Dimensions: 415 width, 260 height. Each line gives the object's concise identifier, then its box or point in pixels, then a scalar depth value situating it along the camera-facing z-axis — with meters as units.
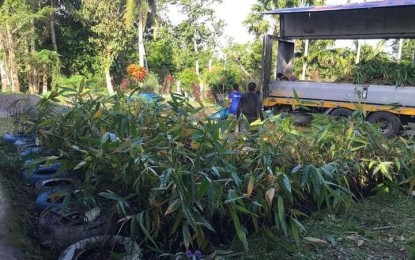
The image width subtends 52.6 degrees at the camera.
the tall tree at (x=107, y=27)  25.36
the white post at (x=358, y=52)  19.19
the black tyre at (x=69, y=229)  3.26
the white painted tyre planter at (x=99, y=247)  2.86
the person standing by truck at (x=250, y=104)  8.20
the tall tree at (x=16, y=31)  19.64
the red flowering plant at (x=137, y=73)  23.30
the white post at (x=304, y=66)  16.27
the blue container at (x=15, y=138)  6.11
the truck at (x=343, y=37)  9.91
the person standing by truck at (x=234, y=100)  8.62
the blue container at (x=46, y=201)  3.56
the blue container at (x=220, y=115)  3.94
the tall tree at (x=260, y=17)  27.05
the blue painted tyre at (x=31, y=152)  4.29
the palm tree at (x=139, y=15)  25.38
